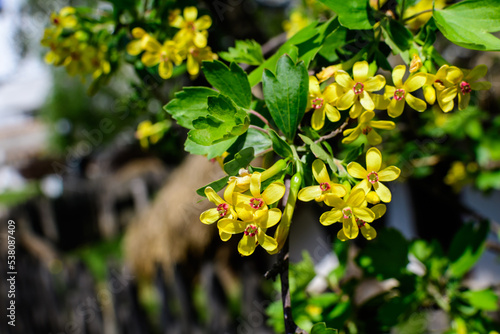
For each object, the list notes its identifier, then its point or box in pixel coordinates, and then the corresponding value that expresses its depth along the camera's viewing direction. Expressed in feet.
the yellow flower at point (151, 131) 1.30
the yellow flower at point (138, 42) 1.08
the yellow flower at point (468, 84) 0.91
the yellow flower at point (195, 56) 1.05
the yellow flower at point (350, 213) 0.89
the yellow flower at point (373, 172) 0.90
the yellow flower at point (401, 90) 0.91
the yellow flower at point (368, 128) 0.90
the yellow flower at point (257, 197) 0.87
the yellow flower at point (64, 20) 1.16
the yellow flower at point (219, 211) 0.88
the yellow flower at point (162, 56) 1.06
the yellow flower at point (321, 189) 0.88
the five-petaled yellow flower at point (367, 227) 0.90
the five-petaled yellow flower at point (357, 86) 0.90
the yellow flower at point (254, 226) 0.88
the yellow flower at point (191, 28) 1.05
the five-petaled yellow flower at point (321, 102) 0.91
